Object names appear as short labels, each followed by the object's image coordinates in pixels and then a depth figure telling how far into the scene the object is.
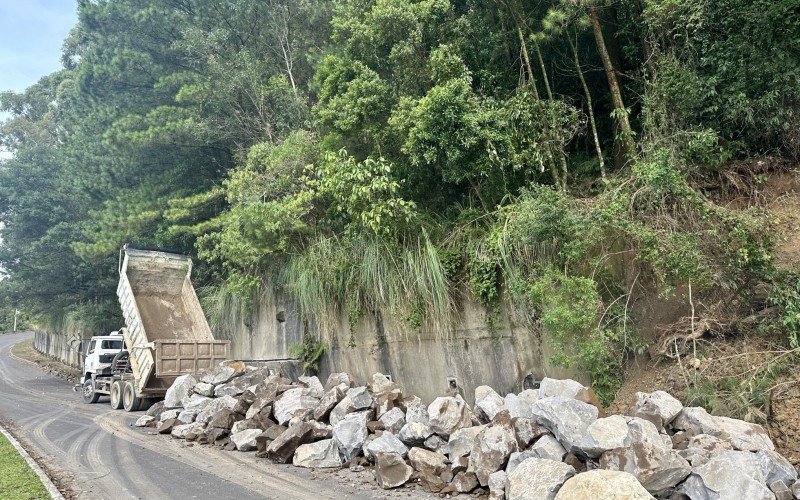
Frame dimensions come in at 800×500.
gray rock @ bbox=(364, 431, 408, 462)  6.66
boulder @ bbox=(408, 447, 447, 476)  6.24
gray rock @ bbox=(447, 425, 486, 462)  6.19
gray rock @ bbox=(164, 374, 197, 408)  10.50
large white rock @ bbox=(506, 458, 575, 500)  4.96
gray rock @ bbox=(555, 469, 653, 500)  4.30
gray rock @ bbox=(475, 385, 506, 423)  6.83
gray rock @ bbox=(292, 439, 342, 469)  7.16
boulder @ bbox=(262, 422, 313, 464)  7.39
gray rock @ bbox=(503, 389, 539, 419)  6.39
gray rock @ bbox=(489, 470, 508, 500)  5.52
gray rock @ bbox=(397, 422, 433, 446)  6.75
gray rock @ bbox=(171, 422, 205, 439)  9.06
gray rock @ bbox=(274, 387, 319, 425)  8.34
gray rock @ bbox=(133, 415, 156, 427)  10.46
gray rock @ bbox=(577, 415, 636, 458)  5.07
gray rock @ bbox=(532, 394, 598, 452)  5.38
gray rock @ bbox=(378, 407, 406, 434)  7.24
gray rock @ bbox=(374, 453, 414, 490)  6.19
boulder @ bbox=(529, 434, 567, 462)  5.47
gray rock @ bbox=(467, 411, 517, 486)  5.80
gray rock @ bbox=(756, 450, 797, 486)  4.80
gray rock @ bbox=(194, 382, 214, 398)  10.26
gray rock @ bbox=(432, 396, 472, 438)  6.66
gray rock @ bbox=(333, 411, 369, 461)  7.09
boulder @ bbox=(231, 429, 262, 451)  8.08
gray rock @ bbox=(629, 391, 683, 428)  5.59
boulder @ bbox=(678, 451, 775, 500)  4.50
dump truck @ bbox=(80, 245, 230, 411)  12.15
